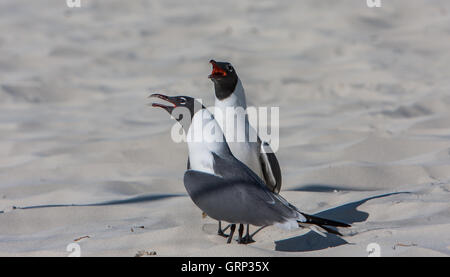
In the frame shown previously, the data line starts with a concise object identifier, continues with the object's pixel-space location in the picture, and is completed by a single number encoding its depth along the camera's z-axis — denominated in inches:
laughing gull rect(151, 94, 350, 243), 237.9
